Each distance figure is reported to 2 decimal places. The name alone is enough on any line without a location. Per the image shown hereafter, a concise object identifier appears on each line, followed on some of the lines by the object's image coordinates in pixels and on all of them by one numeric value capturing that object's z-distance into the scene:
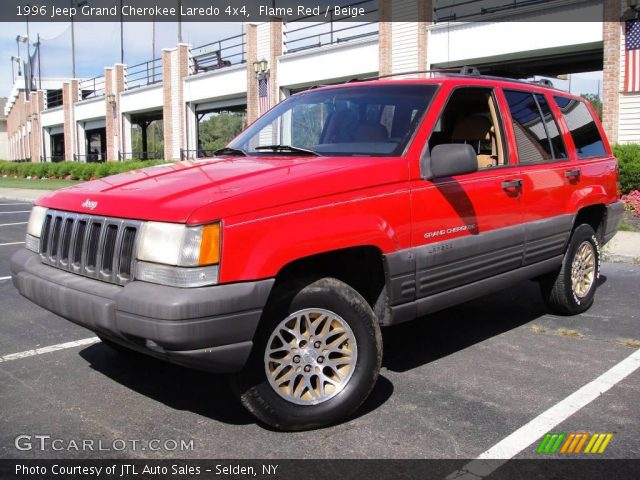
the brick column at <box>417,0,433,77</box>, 22.17
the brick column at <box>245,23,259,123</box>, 28.83
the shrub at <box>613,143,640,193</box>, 15.02
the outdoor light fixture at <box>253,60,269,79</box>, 27.62
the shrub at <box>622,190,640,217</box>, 13.75
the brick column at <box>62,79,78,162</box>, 48.38
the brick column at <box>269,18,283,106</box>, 27.84
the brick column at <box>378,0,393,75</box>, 23.20
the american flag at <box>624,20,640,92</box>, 17.06
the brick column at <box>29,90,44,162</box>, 56.81
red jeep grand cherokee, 3.25
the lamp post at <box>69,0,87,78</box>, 49.69
